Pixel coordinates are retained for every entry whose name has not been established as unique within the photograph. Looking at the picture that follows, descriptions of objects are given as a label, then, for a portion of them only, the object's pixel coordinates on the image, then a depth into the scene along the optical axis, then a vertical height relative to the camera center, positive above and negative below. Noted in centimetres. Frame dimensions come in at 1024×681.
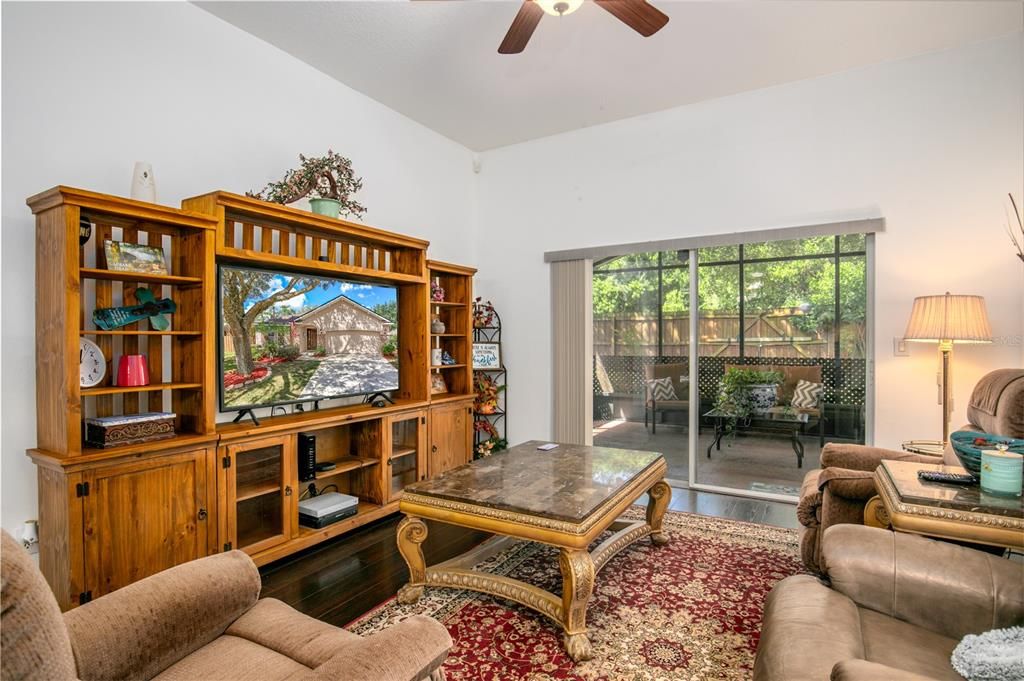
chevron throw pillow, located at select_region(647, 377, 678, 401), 442 -47
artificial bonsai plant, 310 +95
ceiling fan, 224 +144
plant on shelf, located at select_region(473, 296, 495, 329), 493 +21
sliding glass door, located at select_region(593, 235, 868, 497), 381 -18
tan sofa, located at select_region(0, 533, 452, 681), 108 -71
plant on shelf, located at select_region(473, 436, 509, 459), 474 -103
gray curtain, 467 -13
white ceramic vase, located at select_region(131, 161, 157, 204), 246 +74
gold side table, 159 -57
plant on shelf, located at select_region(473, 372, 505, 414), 481 -56
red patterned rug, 194 -123
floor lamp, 296 +6
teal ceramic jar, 171 -47
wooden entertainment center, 212 -47
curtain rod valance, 361 +74
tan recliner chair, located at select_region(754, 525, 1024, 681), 126 -76
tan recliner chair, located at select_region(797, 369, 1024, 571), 228 -66
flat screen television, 283 +0
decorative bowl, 186 -42
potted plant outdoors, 409 -47
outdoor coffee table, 400 -71
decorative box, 225 -40
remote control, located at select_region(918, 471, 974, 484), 183 -52
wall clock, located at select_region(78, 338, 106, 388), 231 -11
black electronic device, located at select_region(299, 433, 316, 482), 309 -70
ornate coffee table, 203 -76
